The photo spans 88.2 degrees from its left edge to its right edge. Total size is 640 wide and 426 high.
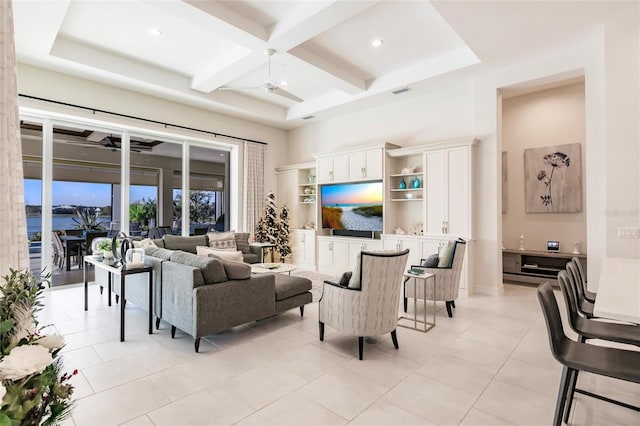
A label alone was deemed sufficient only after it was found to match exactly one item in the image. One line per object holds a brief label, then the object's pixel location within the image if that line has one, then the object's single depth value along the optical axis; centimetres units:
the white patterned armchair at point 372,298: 290
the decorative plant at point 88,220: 564
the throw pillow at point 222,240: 612
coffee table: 445
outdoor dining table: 550
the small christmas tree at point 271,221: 749
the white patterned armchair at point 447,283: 400
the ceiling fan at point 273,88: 397
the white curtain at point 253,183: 748
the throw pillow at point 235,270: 330
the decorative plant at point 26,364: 70
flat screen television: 627
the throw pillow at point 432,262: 416
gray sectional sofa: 304
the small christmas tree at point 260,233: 754
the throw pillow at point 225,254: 452
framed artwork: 552
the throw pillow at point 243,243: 656
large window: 519
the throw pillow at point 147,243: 470
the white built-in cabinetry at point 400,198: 525
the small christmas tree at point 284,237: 751
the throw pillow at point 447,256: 409
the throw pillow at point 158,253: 357
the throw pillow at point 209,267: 311
